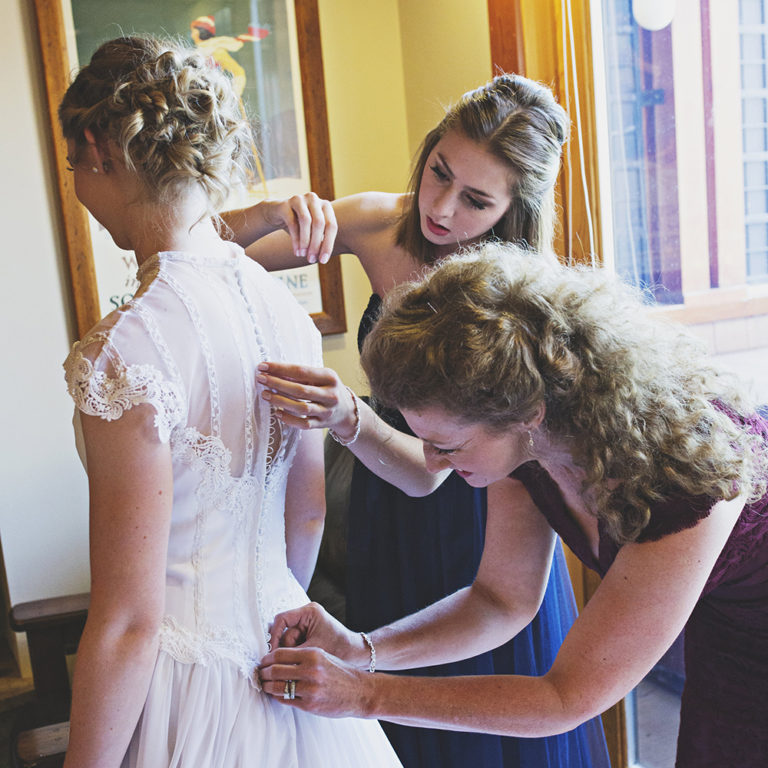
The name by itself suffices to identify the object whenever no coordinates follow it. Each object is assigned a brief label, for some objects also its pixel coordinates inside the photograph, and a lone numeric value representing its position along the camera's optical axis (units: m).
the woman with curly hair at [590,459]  1.00
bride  0.97
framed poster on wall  2.73
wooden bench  2.24
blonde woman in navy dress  1.56
